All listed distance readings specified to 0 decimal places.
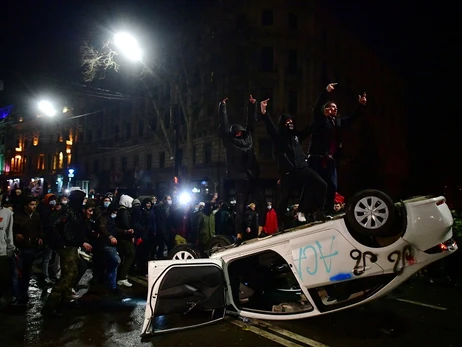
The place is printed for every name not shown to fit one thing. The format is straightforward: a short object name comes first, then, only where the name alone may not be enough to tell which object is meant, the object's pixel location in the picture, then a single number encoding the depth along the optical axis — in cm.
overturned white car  470
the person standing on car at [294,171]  644
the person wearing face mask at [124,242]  877
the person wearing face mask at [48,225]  703
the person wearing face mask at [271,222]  1207
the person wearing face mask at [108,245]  806
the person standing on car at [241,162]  700
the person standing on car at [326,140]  679
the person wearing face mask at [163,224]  1096
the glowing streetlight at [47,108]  4296
